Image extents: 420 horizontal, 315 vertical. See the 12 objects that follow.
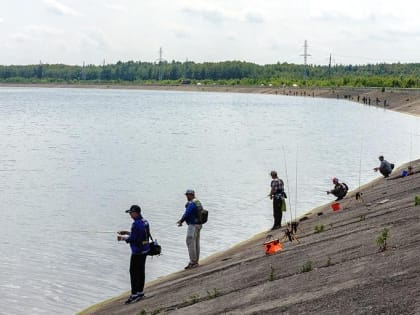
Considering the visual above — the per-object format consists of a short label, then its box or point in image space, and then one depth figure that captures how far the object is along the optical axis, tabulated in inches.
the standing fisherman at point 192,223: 747.4
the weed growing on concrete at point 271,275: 640.4
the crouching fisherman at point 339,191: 1187.9
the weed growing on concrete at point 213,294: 628.7
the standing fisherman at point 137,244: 632.4
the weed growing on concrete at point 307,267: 631.8
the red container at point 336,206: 1077.8
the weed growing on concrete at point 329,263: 634.2
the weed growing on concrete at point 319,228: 873.5
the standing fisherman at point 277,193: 979.3
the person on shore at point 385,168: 1365.7
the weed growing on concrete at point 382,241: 633.7
